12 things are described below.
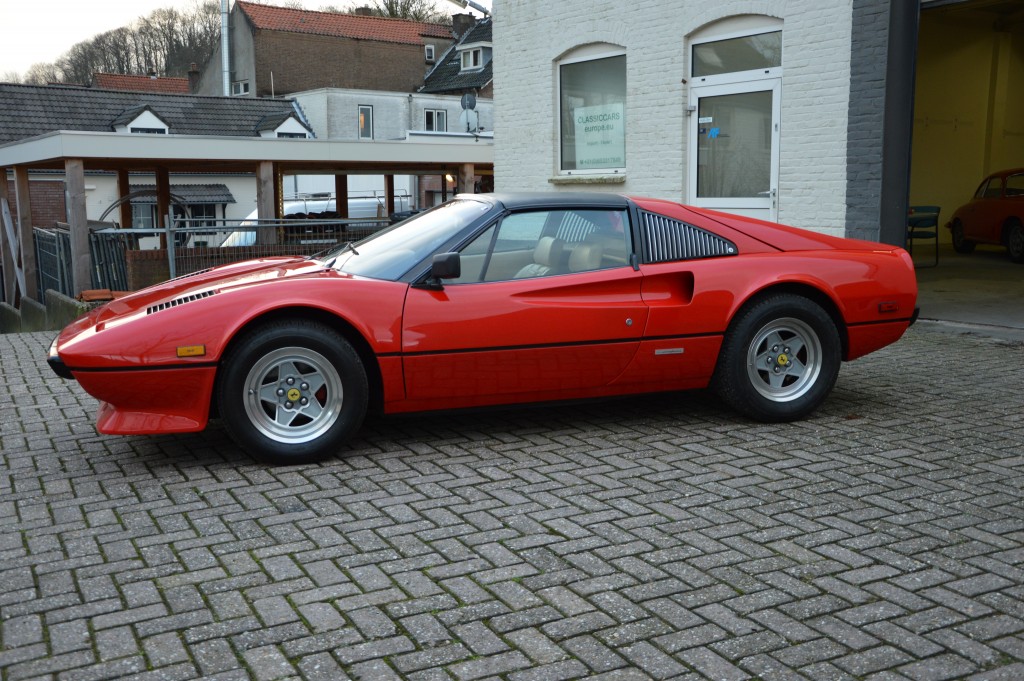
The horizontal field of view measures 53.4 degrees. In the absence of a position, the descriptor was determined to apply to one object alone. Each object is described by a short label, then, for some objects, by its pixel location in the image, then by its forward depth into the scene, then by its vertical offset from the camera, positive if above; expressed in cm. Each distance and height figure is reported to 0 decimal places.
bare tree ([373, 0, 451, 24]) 6675 +1071
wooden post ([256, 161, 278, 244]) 1566 -19
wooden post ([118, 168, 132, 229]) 1880 -44
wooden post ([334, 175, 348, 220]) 1939 -39
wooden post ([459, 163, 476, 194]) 1795 -5
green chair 1428 -75
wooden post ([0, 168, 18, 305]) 1831 -141
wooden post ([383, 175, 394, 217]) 2214 -38
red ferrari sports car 494 -78
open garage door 1756 +103
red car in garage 1542 -80
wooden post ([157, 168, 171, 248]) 1753 -22
